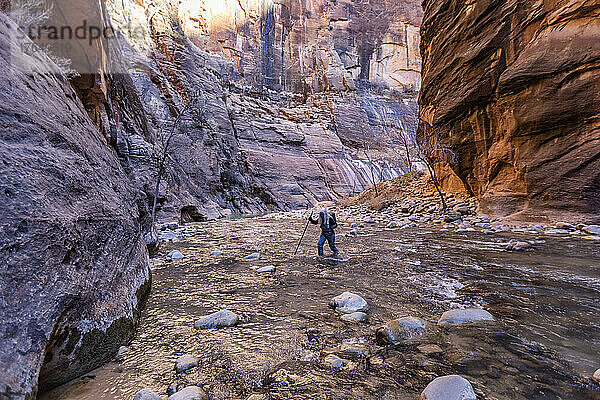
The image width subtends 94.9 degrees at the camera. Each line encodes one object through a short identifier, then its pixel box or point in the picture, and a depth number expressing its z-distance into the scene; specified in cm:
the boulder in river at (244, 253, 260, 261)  599
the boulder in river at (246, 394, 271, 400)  172
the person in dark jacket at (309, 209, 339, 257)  623
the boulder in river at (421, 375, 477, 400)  155
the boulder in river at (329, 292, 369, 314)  309
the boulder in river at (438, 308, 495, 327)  259
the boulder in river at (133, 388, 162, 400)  165
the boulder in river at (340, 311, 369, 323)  282
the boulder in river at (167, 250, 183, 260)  611
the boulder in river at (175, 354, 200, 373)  206
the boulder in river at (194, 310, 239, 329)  279
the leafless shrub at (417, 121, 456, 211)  1405
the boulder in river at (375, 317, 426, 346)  234
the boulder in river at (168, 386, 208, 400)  163
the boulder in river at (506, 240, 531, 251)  580
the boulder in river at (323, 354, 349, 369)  205
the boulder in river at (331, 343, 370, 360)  216
